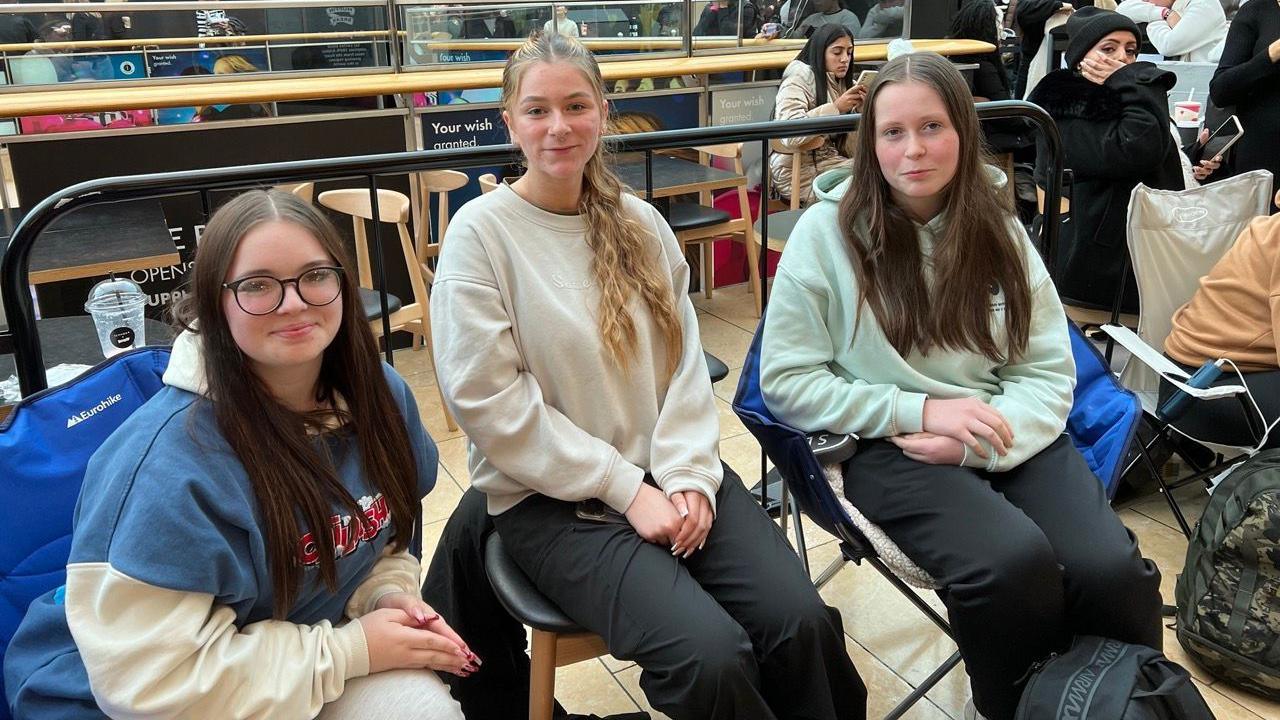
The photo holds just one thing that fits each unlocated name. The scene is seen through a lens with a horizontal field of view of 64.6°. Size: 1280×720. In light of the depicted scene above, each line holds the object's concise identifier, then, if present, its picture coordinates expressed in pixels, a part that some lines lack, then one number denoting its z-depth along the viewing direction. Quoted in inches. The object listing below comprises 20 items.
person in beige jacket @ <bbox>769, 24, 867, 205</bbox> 177.8
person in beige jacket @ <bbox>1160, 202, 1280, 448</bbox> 97.3
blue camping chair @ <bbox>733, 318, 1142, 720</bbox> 71.7
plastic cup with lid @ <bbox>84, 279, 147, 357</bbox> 87.9
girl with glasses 46.4
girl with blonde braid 61.1
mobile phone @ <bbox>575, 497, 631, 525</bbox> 65.5
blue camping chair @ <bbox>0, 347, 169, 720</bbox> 52.9
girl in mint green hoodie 67.1
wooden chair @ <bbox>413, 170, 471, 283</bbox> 147.0
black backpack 60.6
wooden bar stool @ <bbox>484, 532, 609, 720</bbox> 62.4
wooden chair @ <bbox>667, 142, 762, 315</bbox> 171.3
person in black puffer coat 131.7
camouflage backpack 81.5
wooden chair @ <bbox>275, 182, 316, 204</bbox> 135.6
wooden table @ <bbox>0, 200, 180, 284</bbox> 119.9
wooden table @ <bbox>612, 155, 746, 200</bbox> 162.7
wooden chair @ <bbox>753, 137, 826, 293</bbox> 157.8
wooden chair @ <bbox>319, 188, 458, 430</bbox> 130.9
